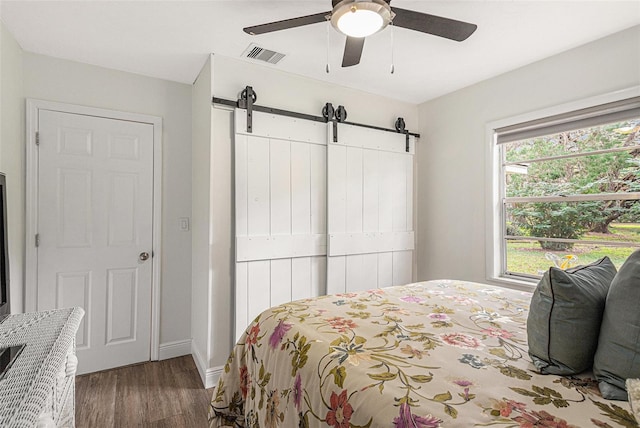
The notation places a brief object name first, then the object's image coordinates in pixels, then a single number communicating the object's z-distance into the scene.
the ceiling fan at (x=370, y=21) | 1.47
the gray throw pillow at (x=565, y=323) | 0.96
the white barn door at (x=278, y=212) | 2.54
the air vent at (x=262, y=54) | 2.41
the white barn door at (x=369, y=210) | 2.96
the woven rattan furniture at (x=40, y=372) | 0.81
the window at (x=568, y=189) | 2.25
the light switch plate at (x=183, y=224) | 2.99
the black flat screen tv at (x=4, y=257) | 1.49
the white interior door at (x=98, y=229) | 2.52
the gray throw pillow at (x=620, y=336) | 0.84
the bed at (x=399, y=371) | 0.81
